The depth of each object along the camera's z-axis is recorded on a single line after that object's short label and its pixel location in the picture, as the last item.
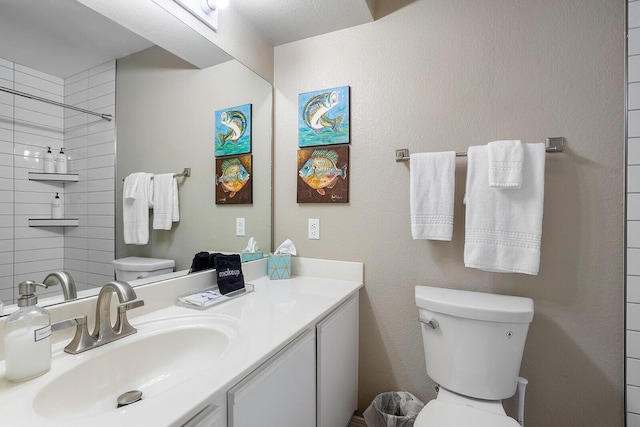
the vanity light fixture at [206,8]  1.26
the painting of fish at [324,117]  1.61
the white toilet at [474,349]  1.14
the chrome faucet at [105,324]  0.79
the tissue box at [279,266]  1.63
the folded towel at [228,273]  1.29
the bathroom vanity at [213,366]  0.61
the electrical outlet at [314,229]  1.69
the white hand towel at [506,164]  1.17
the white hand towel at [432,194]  1.32
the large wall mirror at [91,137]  0.80
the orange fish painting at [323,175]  1.61
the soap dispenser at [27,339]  0.65
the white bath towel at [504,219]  1.18
